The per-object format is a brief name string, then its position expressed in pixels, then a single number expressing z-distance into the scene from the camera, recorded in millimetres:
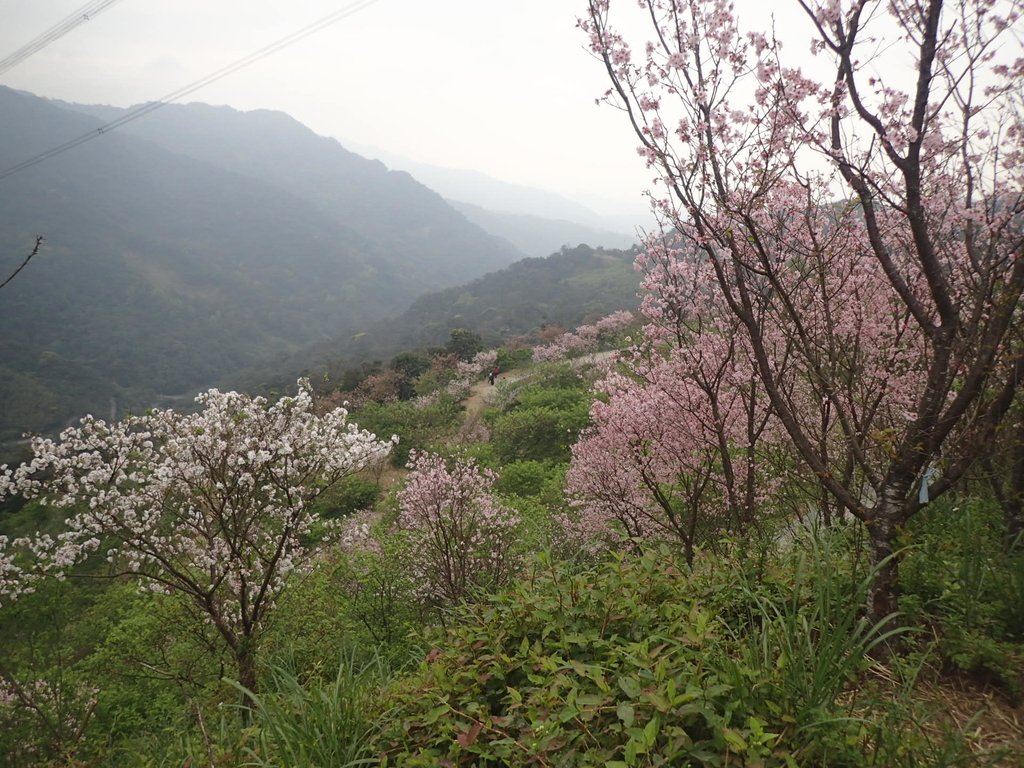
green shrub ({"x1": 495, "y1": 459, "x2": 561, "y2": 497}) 15445
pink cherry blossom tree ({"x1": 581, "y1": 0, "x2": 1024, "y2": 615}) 2740
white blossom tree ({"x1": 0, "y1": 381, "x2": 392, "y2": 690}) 5977
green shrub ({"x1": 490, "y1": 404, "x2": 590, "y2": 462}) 18031
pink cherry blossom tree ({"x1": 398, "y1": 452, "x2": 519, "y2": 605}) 7461
